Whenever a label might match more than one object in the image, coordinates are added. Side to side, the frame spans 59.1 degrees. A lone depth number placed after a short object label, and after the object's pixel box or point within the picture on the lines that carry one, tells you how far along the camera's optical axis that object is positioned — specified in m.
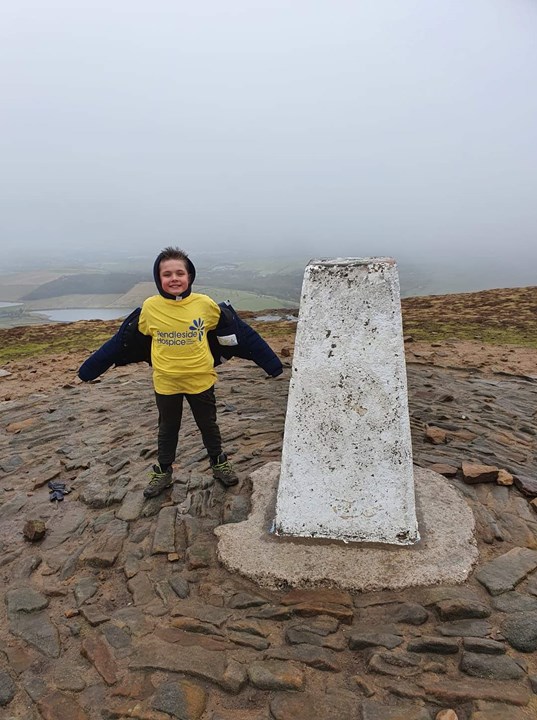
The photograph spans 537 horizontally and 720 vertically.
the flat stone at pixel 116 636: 3.19
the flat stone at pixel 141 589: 3.58
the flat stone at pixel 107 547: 4.04
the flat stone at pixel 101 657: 2.96
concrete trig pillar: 3.71
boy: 4.40
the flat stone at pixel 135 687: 2.82
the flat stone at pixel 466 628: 3.03
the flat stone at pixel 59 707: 2.74
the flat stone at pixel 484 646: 2.90
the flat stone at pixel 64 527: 4.45
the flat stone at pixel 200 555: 3.83
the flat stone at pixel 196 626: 3.21
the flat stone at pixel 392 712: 2.55
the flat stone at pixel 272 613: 3.27
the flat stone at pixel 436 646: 2.93
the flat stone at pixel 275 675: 2.79
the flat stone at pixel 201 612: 3.30
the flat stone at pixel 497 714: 2.50
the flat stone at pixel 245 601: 3.39
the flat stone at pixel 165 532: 4.09
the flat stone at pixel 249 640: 3.07
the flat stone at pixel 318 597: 3.33
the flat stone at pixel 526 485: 4.53
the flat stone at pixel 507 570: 3.37
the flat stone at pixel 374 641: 2.98
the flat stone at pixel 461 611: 3.15
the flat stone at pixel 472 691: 2.61
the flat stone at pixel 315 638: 3.03
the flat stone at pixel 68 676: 2.93
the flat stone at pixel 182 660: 2.90
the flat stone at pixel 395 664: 2.81
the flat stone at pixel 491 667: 2.75
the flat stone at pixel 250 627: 3.18
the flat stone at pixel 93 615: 3.41
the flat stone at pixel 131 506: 4.66
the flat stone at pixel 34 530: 4.43
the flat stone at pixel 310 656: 2.90
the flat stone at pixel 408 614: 3.14
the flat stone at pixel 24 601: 3.61
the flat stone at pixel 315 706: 2.62
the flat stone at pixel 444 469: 4.94
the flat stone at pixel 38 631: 3.26
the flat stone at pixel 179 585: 3.58
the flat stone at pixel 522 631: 2.92
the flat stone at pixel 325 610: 3.22
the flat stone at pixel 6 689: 2.87
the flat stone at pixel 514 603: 3.19
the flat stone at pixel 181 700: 2.68
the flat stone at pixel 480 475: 4.73
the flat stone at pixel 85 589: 3.67
